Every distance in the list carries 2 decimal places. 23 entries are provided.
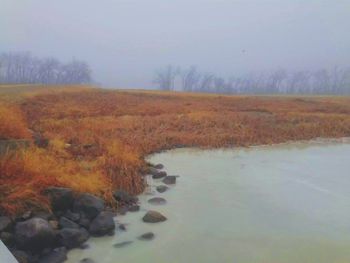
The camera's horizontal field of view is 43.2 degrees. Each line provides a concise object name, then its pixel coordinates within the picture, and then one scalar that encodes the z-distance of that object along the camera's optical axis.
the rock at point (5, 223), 5.95
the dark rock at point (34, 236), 5.65
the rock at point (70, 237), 5.90
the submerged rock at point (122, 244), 6.05
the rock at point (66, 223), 6.26
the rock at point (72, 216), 6.55
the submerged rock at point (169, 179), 9.40
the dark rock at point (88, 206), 6.68
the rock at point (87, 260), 5.57
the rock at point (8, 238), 5.71
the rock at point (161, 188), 8.71
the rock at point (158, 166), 10.78
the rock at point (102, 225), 6.36
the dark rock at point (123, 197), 7.73
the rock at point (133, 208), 7.45
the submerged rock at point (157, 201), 7.93
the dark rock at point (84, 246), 5.96
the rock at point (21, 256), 5.34
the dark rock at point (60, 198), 6.75
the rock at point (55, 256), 5.45
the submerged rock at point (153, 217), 6.95
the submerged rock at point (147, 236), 6.31
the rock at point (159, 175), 9.77
